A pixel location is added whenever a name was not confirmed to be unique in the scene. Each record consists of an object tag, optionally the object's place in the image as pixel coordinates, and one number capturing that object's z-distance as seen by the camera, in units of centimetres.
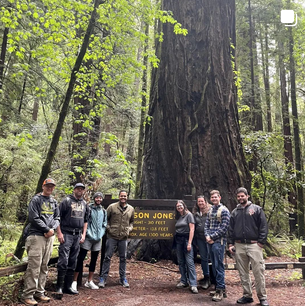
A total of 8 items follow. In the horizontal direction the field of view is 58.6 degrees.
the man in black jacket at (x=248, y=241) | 437
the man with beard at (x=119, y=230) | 526
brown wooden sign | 588
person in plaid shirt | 468
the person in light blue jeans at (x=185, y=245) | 509
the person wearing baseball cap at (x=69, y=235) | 461
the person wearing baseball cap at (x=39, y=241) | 414
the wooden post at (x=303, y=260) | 600
